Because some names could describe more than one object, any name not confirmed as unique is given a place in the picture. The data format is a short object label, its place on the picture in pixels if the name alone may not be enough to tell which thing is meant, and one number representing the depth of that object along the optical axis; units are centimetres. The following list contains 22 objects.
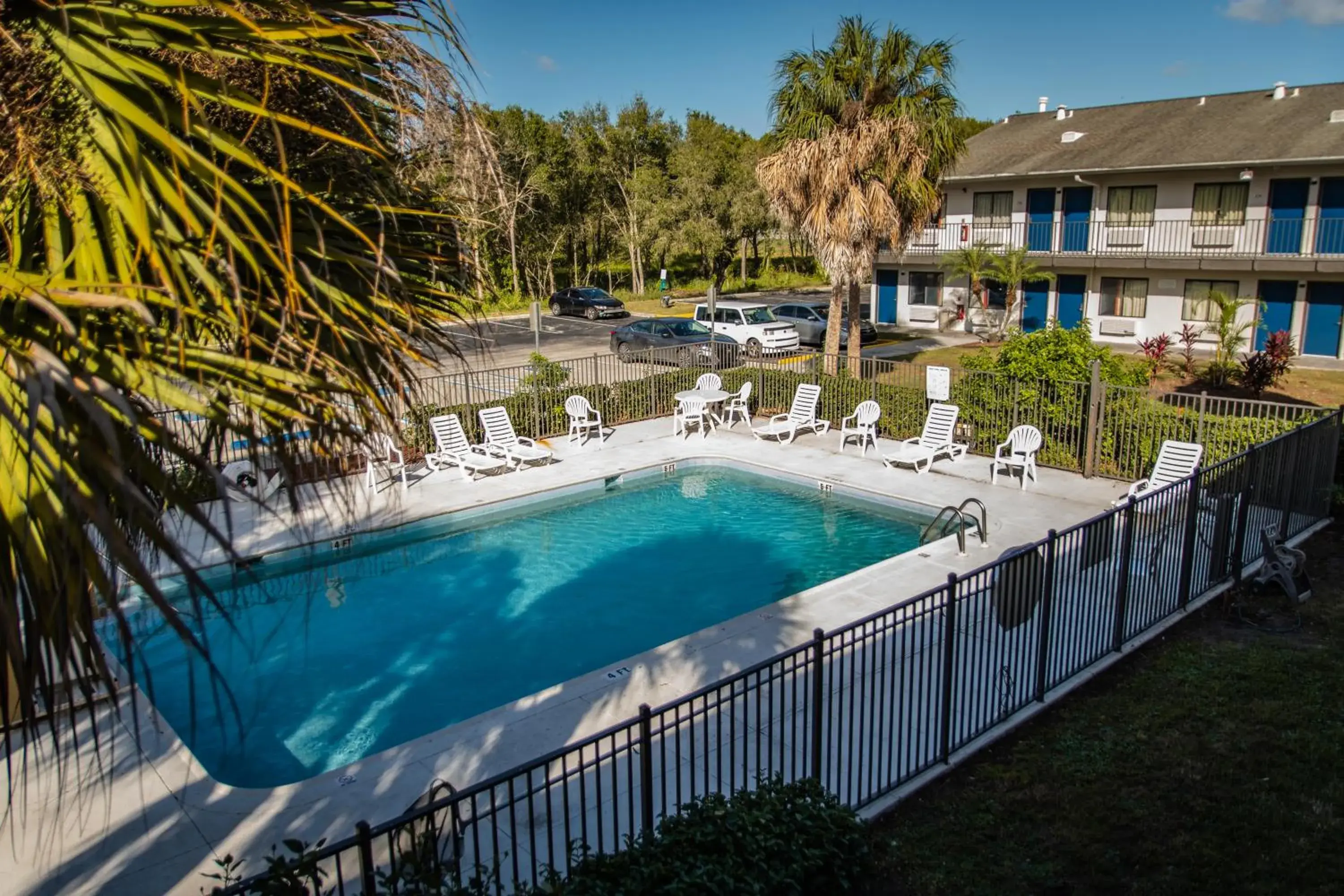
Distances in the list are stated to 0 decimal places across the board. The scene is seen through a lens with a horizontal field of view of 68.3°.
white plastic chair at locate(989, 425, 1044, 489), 1534
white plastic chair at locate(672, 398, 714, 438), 1923
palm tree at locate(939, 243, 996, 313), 3159
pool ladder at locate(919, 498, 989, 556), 1231
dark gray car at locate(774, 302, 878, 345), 3269
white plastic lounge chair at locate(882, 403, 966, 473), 1652
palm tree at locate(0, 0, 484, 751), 259
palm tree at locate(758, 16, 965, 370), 1953
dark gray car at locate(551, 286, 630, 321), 4166
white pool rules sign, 1733
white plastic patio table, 1941
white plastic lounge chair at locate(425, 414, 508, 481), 1644
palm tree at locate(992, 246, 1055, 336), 3066
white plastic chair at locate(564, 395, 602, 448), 1878
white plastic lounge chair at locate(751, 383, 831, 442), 1862
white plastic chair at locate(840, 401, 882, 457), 1783
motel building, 2747
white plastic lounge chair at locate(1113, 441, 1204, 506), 1330
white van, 2980
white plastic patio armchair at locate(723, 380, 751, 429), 1969
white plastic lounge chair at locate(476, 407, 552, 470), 1700
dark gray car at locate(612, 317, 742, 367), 2855
